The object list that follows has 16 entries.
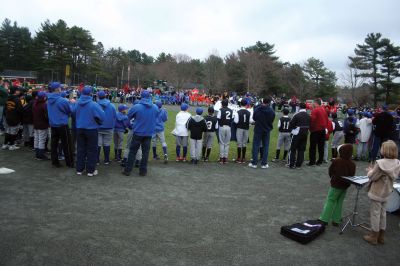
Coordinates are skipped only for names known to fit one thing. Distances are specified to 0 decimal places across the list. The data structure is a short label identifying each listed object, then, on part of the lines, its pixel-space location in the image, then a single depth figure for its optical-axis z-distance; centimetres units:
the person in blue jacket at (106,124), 916
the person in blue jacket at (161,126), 1012
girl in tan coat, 536
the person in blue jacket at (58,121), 859
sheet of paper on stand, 545
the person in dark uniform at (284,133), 1109
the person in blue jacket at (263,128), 1019
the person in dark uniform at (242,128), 1060
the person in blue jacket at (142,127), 848
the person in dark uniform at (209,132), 1047
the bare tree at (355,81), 5263
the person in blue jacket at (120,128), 956
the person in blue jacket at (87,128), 812
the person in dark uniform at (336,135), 1220
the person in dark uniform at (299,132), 1043
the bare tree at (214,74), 6360
